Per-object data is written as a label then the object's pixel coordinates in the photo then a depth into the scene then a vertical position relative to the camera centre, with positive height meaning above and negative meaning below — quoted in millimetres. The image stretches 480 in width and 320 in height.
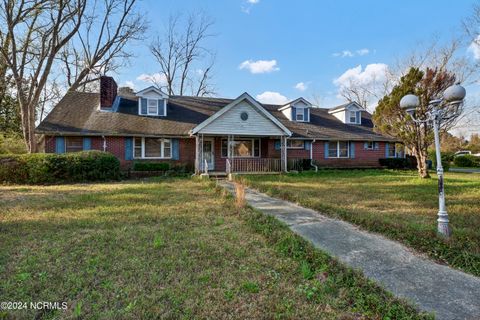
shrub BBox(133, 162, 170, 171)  15047 -432
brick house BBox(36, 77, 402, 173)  15039 +1574
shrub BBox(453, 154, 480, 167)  28344 -454
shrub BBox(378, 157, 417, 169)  19984 -439
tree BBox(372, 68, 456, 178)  11891 +2260
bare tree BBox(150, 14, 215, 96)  30391 +11413
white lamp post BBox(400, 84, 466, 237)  4586 +863
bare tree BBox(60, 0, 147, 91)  19891 +8905
